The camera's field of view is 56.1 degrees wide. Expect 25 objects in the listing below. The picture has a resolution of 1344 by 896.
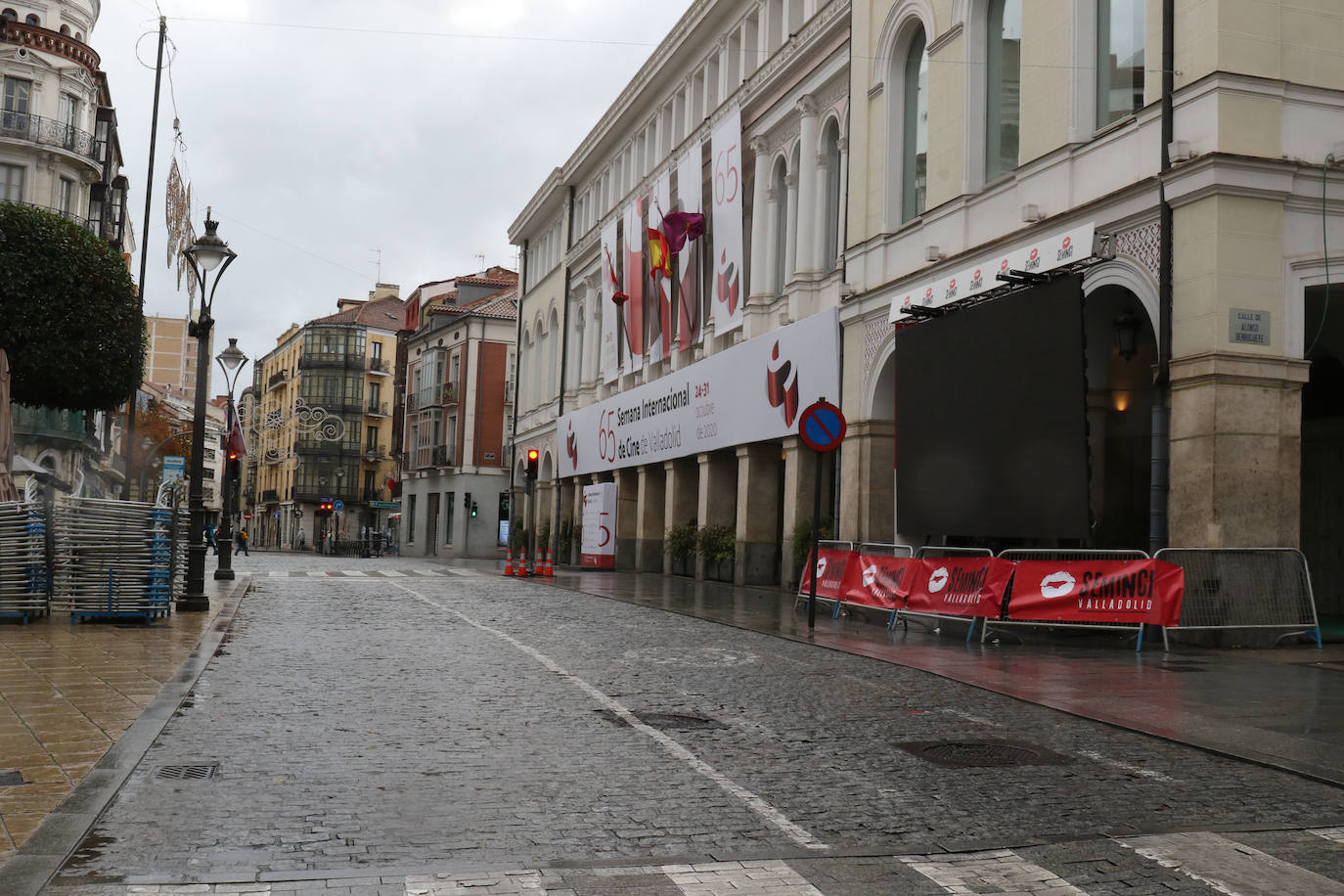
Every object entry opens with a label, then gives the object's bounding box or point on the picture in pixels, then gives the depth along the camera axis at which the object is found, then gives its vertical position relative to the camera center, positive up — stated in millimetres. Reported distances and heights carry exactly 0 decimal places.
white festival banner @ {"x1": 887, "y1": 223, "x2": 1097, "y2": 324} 16672 +3897
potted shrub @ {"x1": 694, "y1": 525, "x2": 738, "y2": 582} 30578 -549
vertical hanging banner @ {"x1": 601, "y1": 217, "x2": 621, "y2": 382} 41625 +7111
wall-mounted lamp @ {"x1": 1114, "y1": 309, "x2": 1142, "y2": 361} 16500 +2714
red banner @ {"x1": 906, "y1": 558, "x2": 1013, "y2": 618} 15047 -639
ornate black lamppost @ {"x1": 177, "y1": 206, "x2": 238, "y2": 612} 17016 +1112
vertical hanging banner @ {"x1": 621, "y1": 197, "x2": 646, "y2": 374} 38375 +7385
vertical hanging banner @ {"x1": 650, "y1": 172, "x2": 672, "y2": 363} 35969 +7352
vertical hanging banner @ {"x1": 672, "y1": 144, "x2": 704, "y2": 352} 33875 +7226
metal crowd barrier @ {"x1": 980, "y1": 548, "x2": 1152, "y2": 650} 14000 -217
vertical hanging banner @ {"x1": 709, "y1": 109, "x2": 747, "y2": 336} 30828 +7365
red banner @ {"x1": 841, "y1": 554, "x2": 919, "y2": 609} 16697 -669
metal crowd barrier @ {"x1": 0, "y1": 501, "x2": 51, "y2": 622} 14180 -653
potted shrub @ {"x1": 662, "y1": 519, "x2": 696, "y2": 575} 33812 -569
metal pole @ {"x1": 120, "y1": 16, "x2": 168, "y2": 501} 33562 +8455
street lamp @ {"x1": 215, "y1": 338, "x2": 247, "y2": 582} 26805 +1202
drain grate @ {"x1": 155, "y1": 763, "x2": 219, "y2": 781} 6367 -1346
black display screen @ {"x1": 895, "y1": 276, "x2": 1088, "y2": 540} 16281 +1660
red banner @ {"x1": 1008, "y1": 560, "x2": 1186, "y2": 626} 13672 -591
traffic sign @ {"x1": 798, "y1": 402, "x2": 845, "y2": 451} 15820 +1309
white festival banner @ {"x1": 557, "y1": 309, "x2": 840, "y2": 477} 26062 +3157
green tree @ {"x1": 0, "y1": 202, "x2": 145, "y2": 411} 32219 +4956
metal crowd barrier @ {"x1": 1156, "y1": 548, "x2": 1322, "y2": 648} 13891 -522
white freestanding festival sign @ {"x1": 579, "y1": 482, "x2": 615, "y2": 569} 37062 -178
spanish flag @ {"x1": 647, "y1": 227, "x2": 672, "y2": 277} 35844 +7721
